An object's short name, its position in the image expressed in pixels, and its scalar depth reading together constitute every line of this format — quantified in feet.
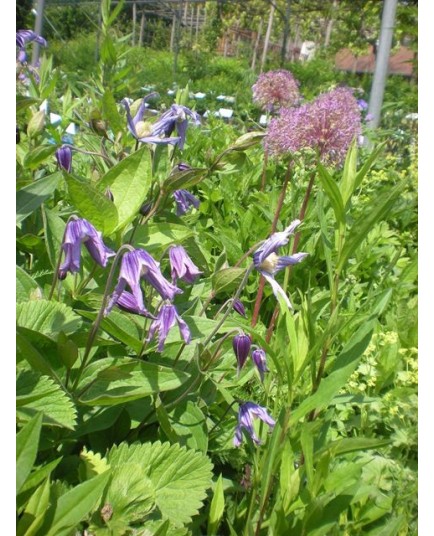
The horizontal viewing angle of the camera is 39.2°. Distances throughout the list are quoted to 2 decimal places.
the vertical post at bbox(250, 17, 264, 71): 50.87
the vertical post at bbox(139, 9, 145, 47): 44.37
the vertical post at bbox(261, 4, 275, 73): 45.62
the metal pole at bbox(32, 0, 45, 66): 9.82
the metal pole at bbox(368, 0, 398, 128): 12.08
